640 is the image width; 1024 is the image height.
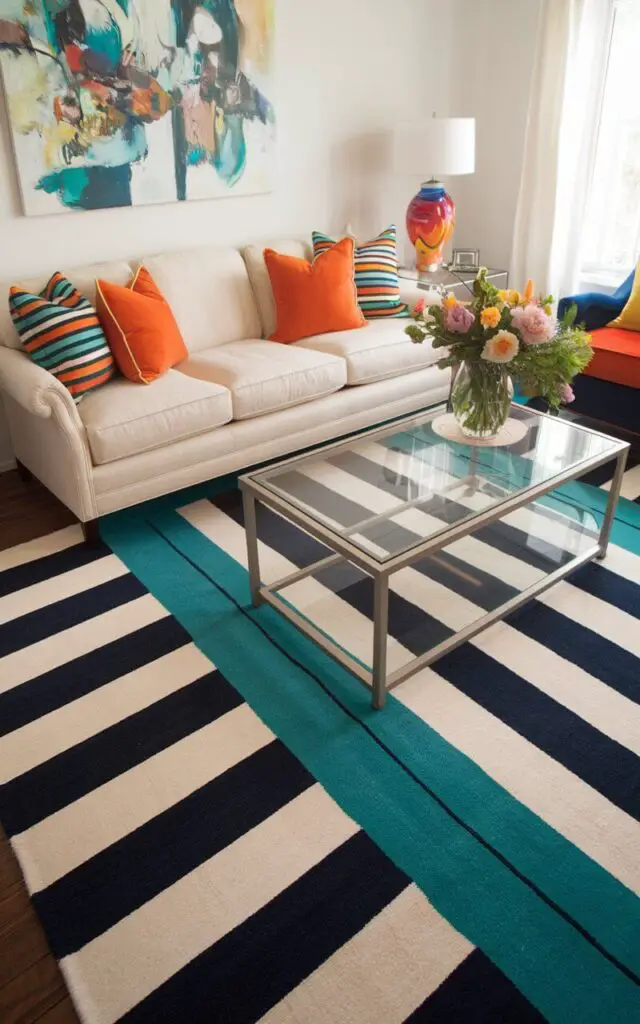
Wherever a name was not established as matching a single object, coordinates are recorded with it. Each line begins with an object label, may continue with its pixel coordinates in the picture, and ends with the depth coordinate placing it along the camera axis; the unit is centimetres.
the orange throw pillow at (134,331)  289
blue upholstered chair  328
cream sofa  267
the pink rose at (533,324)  217
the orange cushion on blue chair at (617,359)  325
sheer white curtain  388
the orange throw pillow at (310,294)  346
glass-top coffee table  205
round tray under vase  248
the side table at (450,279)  417
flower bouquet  221
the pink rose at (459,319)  225
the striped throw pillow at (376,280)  370
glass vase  236
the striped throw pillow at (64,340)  275
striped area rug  143
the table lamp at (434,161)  378
